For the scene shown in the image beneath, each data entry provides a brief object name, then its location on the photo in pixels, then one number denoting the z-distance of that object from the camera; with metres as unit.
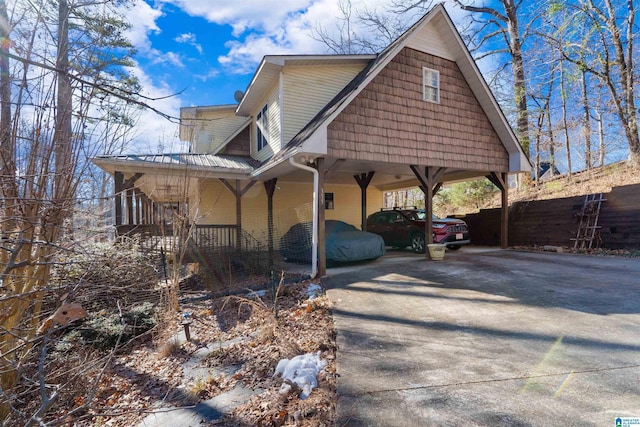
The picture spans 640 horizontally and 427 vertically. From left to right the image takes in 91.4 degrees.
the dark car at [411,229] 10.08
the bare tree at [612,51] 12.20
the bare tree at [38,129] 2.00
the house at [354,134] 7.57
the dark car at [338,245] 8.31
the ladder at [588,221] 9.18
